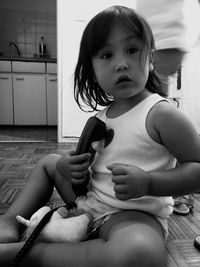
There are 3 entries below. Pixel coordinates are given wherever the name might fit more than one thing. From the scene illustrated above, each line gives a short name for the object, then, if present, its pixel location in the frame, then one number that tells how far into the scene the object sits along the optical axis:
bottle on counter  3.07
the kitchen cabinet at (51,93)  2.73
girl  0.44
